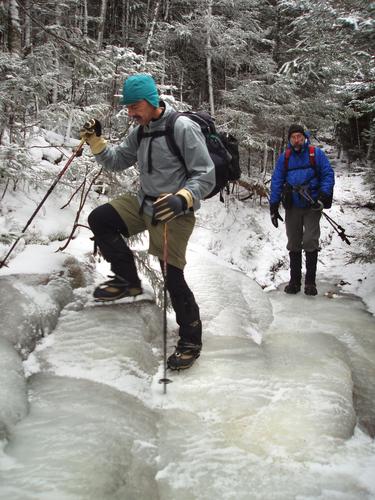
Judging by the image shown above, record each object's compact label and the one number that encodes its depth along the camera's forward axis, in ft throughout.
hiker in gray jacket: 10.76
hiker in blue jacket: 20.70
